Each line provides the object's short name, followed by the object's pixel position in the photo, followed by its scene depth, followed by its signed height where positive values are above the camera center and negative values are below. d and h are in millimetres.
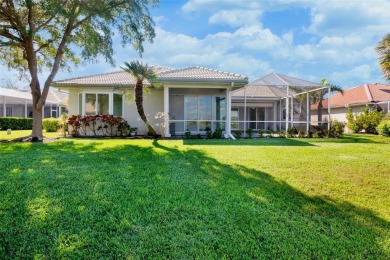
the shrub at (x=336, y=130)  17922 -207
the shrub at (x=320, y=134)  17991 -476
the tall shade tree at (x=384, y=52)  13242 +3810
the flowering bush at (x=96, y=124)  17016 +215
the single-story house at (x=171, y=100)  17234 +1889
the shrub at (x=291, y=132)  18047 -338
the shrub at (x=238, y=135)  16234 -481
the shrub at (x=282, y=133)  17794 -440
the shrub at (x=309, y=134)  17953 -473
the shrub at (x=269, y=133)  17766 -400
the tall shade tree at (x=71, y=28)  13547 +5615
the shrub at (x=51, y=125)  23656 +212
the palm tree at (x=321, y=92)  20109 +2800
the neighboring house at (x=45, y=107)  34812 +3091
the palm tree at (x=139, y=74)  14359 +2868
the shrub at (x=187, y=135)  15670 -460
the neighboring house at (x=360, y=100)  26547 +2910
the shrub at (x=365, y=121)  23422 +561
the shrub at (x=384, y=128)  18344 -79
